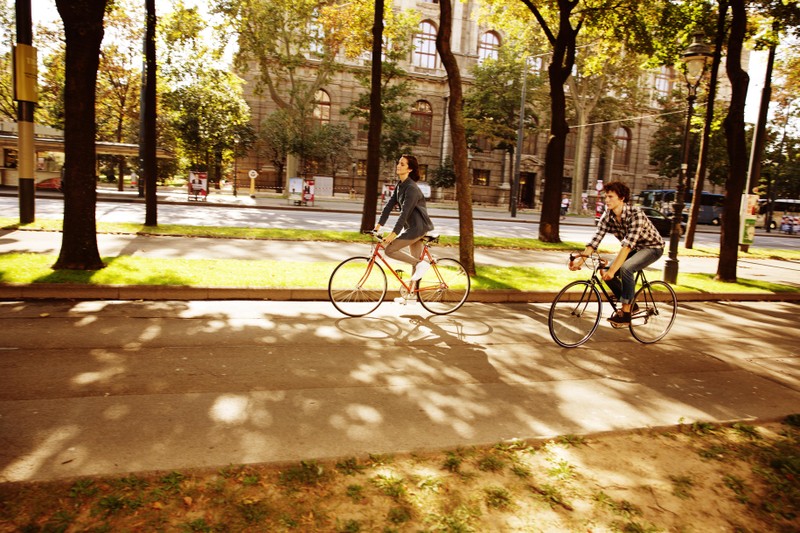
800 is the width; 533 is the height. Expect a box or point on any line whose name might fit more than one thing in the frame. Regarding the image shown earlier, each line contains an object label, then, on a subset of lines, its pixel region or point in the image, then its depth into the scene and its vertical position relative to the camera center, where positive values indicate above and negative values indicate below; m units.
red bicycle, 7.02 -1.13
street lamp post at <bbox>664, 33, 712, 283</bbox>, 10.91 +3.12
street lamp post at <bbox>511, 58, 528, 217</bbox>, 33.25 +2.22
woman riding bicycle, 6.98 -0.18
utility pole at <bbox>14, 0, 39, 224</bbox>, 11.44 +2.12
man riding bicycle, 6.12 -0.33
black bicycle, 6.29 -1.19
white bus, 41.58 +0.90
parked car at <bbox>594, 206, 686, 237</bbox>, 27.53 -0.26
